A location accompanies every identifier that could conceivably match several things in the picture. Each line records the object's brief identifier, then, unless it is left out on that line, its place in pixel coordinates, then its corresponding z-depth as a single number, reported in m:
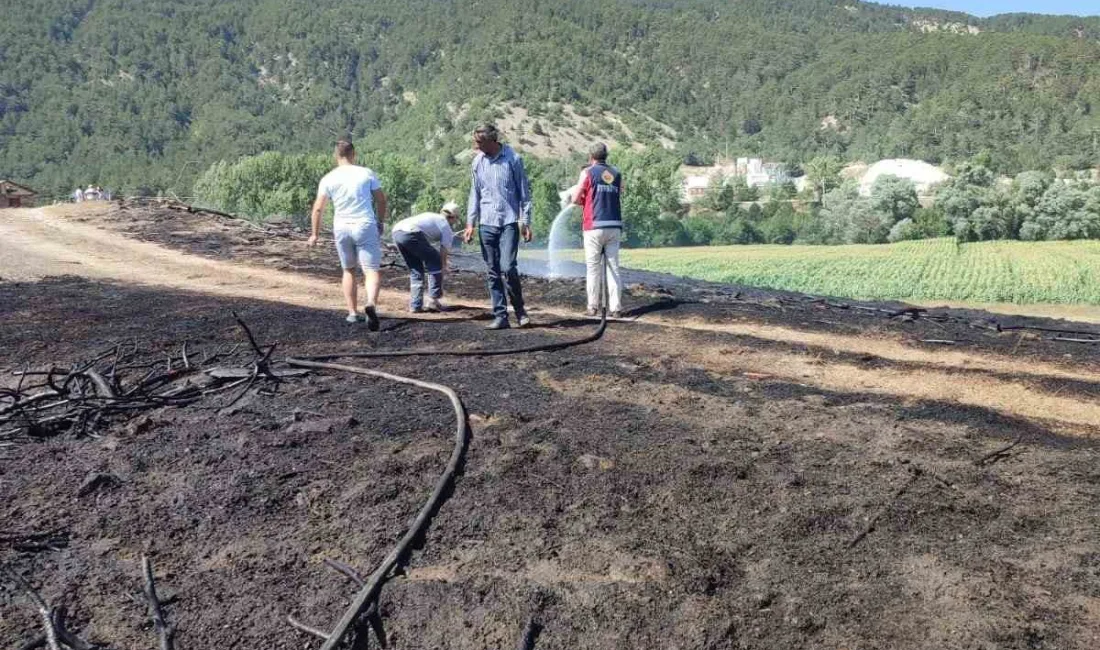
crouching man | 9.31
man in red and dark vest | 8.89
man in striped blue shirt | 7.99
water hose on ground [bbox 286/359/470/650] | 3.26
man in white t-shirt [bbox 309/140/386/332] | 8.00
